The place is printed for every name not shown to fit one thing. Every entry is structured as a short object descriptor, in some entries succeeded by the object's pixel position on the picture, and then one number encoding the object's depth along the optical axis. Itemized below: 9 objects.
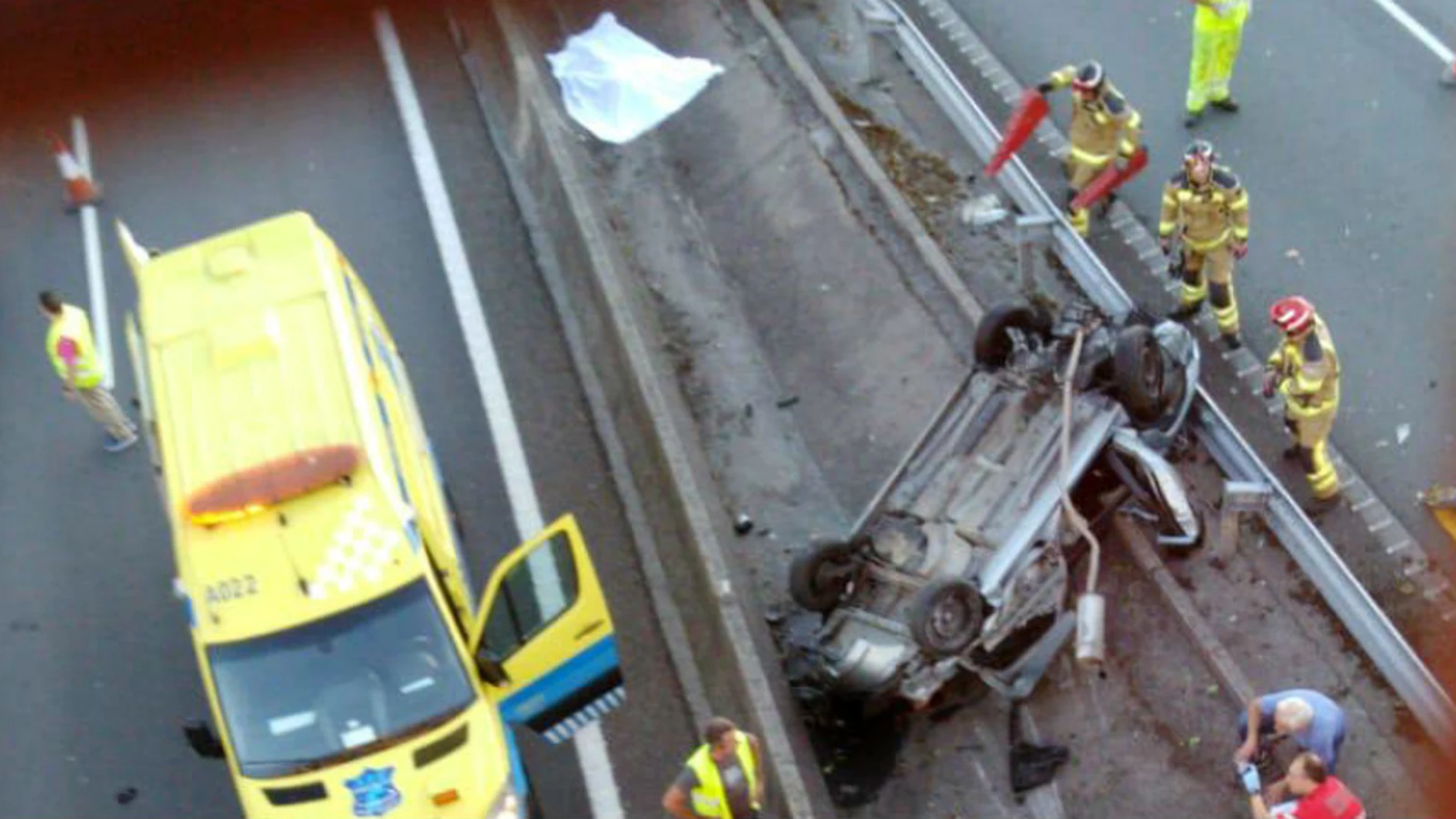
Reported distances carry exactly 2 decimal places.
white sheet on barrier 14.20
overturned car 9.34
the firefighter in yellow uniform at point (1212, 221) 11.23
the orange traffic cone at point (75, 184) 14.20
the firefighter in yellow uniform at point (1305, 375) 10.06
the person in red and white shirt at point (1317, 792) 7.98
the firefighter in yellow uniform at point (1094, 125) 12.34
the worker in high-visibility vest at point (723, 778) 8.14
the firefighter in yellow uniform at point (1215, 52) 12.95
